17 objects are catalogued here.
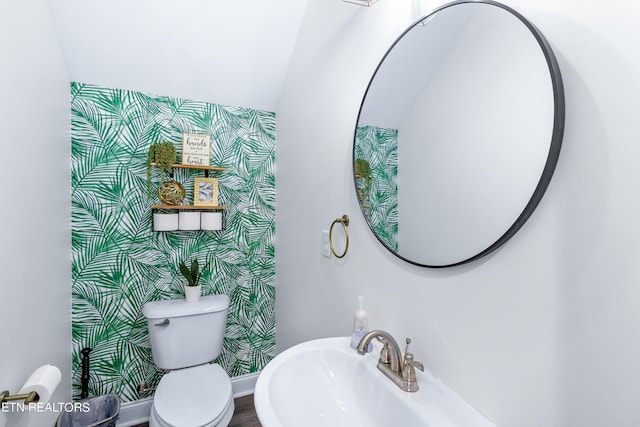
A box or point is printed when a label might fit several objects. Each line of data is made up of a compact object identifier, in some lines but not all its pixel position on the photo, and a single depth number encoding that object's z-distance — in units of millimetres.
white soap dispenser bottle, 1108
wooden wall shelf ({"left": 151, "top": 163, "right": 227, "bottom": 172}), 1820
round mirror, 625
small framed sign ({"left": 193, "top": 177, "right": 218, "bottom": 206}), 1924
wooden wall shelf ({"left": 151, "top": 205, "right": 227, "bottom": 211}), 1809
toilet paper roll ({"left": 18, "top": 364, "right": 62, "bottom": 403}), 938
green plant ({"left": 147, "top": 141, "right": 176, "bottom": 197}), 1812
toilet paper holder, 839
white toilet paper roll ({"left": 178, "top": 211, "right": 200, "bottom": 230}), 1858
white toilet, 1396
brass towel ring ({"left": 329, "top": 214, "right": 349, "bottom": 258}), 1292
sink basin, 744
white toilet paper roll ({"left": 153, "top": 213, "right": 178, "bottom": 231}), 1809
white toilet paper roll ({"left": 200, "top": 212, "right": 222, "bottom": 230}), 1923
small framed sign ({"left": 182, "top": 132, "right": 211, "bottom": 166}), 1894
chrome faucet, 837
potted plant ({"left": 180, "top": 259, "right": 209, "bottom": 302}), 1851
